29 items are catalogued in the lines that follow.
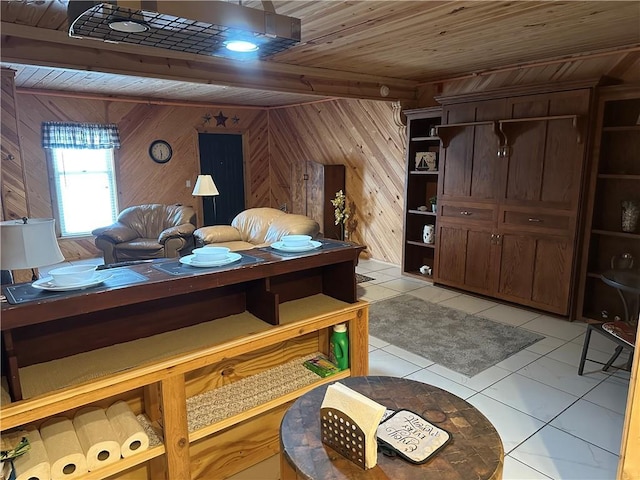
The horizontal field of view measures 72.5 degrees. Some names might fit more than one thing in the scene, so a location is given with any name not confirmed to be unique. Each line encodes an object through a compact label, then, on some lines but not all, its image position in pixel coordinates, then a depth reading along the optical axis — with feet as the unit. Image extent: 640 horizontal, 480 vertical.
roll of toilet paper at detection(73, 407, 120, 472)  5.27
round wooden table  4.31
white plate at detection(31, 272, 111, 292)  5.16
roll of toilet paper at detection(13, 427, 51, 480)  4.82
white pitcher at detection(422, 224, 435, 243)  17.75
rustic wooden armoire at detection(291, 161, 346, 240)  22.22
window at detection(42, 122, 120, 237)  21.13
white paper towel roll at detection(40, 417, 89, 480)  5.05
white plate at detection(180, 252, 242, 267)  6.37
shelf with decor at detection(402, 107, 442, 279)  17.60
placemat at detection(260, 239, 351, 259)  7.06
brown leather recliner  18.16
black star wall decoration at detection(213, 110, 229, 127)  26.16
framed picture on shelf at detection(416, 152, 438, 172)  17.52
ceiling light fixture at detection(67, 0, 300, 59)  3.89
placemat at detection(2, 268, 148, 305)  4.93
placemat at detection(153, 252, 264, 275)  6.12
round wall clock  24.03
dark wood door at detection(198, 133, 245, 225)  26.20
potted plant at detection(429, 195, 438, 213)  17.44
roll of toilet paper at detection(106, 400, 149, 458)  5.50
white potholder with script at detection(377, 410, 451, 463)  4.53
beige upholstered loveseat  16.26
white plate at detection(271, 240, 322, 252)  7.28
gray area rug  11.28
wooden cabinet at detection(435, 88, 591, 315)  13.06
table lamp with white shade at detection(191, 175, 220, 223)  18.54
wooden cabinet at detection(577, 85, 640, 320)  12.52
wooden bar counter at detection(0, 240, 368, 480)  5.23
